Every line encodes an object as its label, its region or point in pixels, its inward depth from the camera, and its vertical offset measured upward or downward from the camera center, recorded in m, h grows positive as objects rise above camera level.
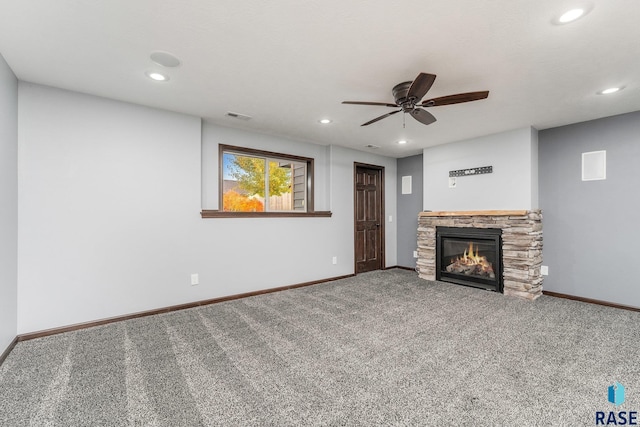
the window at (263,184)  4.18 +0.51
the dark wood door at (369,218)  5.65 -0.04
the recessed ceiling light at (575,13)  1.70 +1.25
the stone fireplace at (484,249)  4.01 -0.53
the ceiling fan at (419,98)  2.25 +1.01
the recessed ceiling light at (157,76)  2.55 +1.26
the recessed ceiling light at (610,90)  2.86 +1.26
